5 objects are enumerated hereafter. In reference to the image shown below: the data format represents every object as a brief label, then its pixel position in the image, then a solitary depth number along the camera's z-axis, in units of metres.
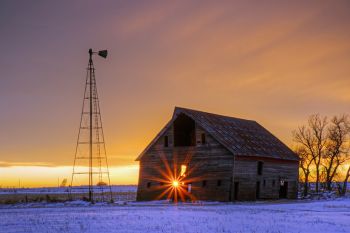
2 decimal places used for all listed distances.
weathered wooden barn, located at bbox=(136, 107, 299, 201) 46.84
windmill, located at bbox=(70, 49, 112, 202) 45.53
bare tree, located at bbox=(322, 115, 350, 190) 70.69
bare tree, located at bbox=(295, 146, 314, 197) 71.56
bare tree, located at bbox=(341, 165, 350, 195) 66.75
